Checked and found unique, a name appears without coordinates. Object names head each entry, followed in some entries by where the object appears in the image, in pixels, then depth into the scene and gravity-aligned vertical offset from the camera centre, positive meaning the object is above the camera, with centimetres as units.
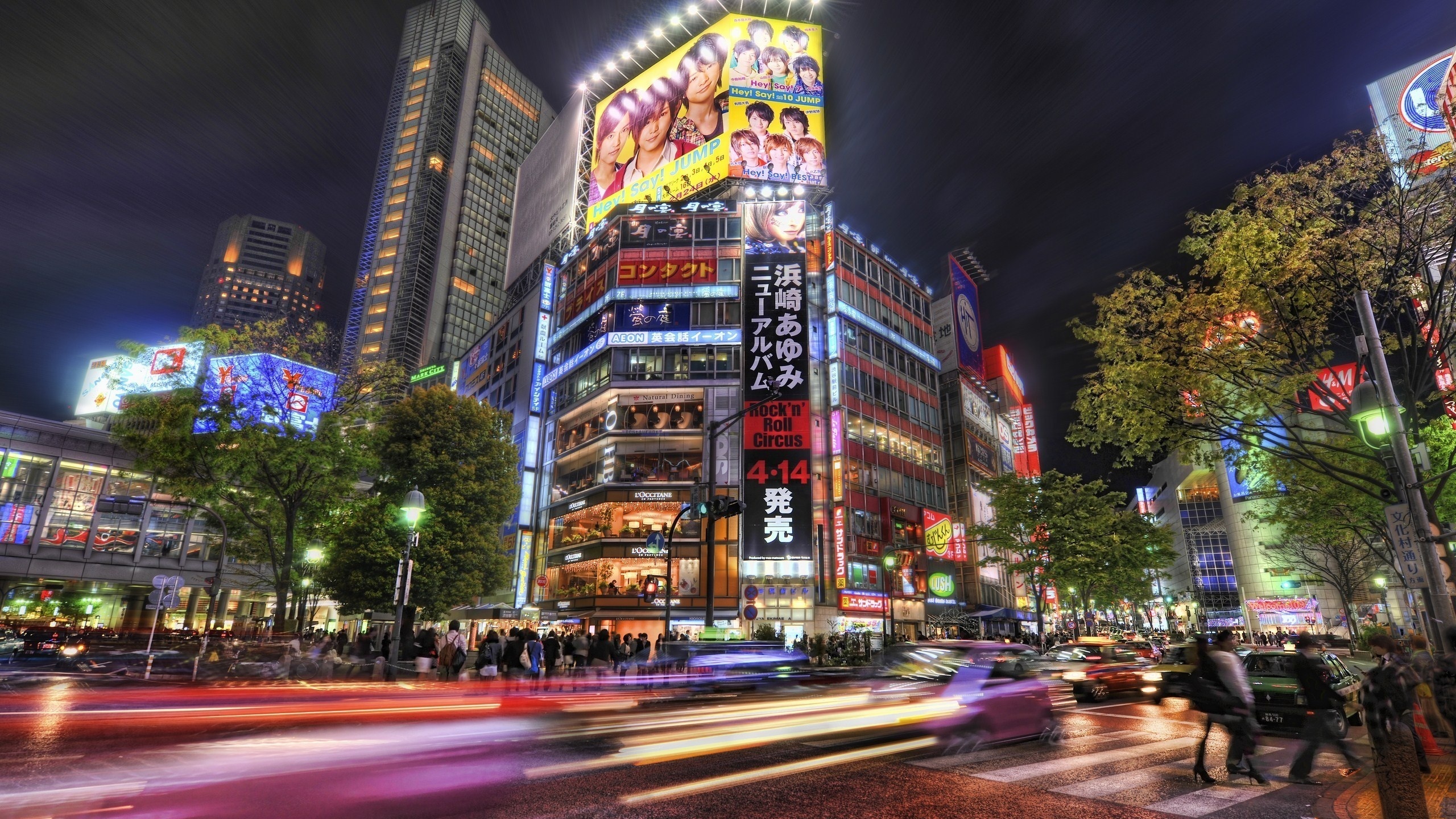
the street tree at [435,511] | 3027 +408
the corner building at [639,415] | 4081 +1199
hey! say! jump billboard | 5156 +3748
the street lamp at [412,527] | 1936 +214
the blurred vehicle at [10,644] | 2509 -169
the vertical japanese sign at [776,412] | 3984 +1124
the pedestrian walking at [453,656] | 2011 -153
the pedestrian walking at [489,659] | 1977 -160
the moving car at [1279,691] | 1255 -145
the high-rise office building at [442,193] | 11712 +7263
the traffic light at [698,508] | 2077 +285
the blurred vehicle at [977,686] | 988 -115
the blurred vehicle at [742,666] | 1372 -122
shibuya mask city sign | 3250 +1289
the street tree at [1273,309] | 1369 +648
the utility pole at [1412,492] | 1104 +193
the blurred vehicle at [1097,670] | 1834 -162
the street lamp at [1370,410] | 1120 +319
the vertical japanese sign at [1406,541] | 1155 +114
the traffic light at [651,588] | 2266 +52
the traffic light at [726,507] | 2030 +286
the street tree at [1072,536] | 3869 +415
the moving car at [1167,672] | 1758 -161
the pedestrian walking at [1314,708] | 835 -116
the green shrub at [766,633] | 3341 -133
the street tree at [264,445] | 2589 +576
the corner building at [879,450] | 4269 +1069
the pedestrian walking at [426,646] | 2153 -135
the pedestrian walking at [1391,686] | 822 -91
